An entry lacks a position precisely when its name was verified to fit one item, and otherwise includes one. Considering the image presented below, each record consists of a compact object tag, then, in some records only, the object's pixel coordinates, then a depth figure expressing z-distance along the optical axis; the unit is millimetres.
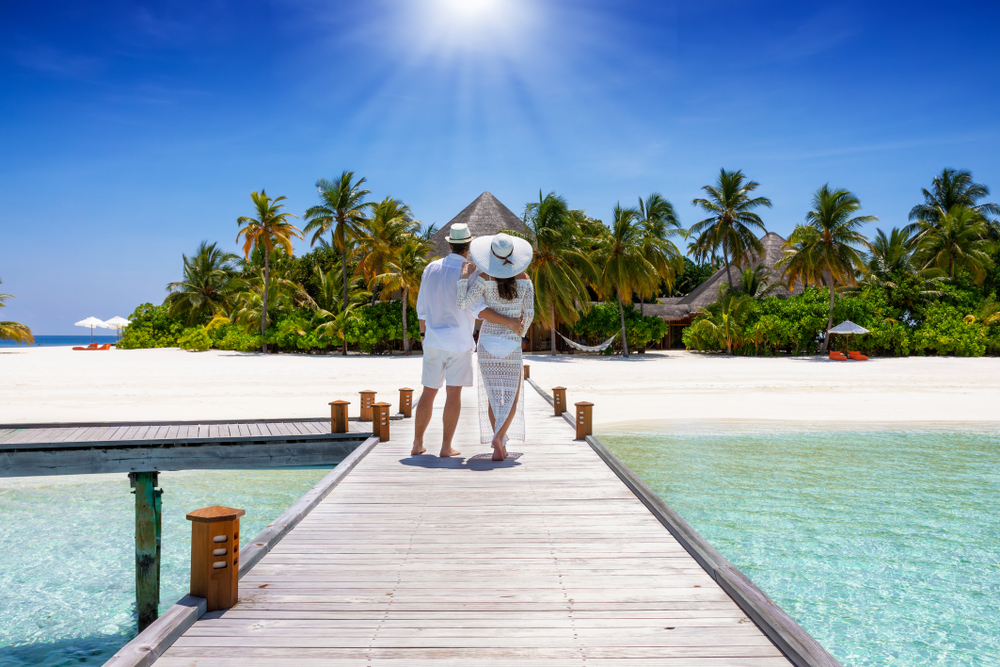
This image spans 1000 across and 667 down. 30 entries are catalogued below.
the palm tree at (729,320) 29100
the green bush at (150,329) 36219
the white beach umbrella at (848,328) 26844
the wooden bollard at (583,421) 6359
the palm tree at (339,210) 30078
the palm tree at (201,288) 37188
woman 4582
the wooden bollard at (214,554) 2420
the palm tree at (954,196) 39281
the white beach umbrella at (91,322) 38906
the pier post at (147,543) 4957
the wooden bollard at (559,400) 8172
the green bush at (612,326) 29516
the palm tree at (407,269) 27094
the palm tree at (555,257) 25500
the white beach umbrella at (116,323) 39188
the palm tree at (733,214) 34688
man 4797
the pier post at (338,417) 6906
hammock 26672
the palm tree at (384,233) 28969
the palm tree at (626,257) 26734
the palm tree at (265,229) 29938
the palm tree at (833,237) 27609
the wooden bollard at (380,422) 6375
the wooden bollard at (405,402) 8102
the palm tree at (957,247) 33125
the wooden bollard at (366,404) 7686
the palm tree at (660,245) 27734
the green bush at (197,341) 32219
